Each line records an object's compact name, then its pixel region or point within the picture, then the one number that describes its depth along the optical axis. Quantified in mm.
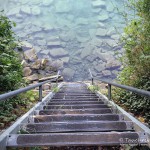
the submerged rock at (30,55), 14120
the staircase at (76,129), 2184
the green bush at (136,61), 4809
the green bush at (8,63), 4684
